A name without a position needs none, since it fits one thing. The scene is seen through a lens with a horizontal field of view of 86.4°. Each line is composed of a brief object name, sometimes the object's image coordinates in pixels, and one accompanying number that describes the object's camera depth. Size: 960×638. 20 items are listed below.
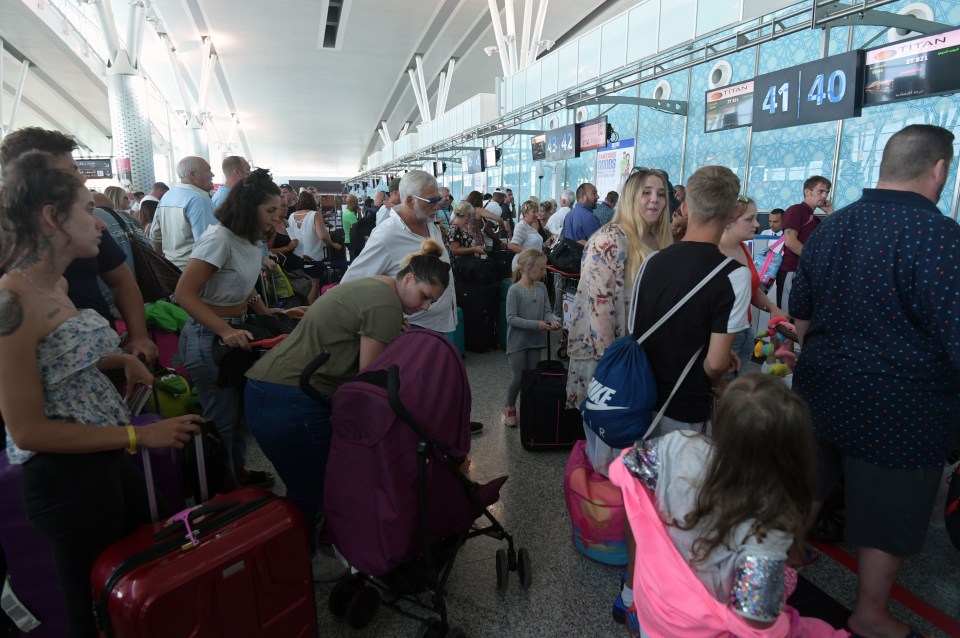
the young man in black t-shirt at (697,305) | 1.79
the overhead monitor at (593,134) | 9.00
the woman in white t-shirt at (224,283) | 2.27
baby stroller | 1.62
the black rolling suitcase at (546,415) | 3.38
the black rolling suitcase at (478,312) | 5.75
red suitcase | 1.28
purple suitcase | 1.63
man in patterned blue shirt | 1.60
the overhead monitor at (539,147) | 11.43
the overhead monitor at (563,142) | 9.84
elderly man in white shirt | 2.90
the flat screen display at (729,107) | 6.62
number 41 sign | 4.72
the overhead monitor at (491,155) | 14.37
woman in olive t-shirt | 1.94
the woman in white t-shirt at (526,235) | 6.37
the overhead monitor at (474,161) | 15.41
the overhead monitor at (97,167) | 14.30
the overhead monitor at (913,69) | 4.06
